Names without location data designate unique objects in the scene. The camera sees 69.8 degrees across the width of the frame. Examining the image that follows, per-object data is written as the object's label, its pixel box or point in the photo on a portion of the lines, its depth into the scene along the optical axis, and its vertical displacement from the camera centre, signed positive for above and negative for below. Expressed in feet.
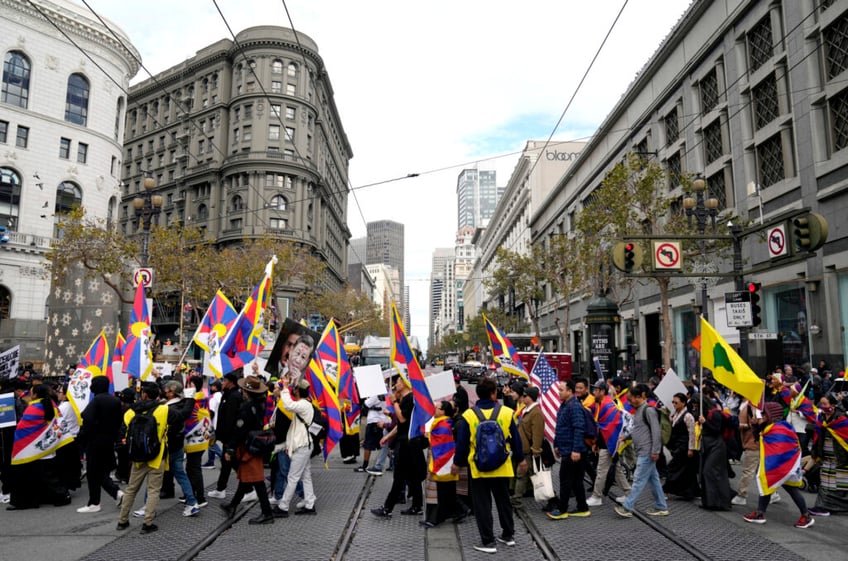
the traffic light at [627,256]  49.24 +7.92
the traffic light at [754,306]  47.86 +3.80
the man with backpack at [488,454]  22.15 -3.75
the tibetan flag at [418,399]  26.73 -2.08
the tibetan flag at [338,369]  33.63 -1.04
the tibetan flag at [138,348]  36.35 +0.09
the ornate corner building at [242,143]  210.38 +77.17
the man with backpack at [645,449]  26.73 -4.21
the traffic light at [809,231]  40.45 +8.28
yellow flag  26.12 -0.55
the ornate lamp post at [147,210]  56.29 +13.20
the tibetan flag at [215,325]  37.52 +1.60
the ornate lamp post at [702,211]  62.13 +14.93
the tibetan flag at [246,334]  33.22 +0.90
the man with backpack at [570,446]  26.17 -4.01
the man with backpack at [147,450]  24.57 -4.07
